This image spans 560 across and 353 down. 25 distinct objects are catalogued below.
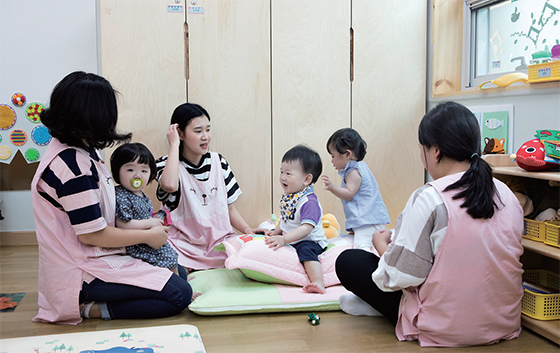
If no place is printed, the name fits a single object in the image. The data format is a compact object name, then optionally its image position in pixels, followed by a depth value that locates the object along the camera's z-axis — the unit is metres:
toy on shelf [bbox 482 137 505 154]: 2.55
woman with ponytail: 1.51
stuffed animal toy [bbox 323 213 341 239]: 2.77
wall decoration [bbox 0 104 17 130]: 3.36
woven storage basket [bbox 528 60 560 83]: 2.06
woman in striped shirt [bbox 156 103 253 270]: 2.53
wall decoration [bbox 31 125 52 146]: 3.43
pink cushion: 2.14
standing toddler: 2.53
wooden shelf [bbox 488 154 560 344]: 1.62
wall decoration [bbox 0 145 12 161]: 3.40
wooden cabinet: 2.75
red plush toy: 1.78
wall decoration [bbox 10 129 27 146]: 3.40
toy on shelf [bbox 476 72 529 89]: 2.39
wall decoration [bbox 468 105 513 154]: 2.49
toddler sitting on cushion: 2.24
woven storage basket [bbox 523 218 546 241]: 1.79
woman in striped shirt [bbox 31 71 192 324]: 1.75
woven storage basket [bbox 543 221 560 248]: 1.71
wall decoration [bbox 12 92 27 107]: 3.36
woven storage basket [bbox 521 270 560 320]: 1.69
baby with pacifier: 1.95
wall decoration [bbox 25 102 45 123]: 3.38
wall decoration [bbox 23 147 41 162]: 3.43
